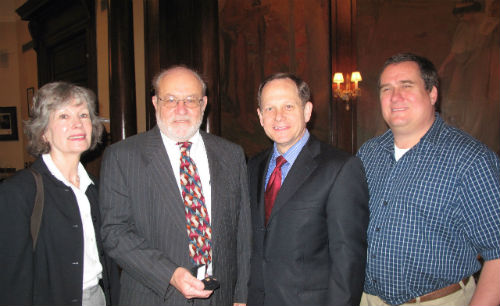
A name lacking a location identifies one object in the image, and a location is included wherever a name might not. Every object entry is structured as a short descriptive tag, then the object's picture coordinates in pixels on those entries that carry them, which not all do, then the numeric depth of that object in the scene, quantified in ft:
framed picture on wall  33.45
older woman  5.59
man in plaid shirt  5.54
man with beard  5.90
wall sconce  23.97
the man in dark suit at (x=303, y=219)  5.70
